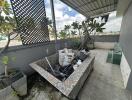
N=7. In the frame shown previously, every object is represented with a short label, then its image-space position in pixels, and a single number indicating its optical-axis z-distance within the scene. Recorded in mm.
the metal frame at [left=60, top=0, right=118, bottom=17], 3162
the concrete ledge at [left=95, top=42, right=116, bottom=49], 4612
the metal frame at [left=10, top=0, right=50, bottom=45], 1794
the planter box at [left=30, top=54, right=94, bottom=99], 997
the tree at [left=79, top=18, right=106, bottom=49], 4044
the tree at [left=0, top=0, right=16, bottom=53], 1256
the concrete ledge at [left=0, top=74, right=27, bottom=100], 1174
